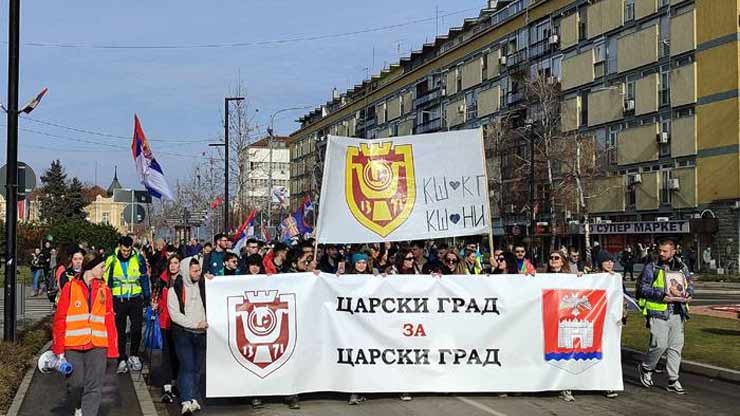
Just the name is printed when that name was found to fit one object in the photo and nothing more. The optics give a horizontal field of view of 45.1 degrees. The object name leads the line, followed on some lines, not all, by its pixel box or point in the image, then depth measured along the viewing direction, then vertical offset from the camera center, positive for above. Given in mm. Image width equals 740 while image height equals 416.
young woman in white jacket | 9492 -933
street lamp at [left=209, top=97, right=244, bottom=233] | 36844 +3585
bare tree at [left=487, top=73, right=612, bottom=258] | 51219 +4291
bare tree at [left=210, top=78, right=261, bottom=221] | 41094 +3808
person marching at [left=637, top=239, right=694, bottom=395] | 10867 -933
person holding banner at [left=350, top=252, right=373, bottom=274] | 11031 -394
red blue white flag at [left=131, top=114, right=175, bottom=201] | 17219 +1201
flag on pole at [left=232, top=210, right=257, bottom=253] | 22494 -65
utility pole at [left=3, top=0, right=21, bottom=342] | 13422 +957
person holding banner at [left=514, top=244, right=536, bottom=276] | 12231 -387
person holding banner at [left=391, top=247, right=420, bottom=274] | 11852 -453
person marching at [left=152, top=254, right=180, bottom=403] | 9984 -1107
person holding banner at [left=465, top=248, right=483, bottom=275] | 13775 -499
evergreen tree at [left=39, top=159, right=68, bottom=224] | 90812 +4175
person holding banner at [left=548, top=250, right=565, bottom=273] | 11219 -395
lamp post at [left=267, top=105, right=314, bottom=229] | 52838 +3393
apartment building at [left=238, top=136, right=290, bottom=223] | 41419 +2839
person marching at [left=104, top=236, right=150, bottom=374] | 12477 -759
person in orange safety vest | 8219 -938
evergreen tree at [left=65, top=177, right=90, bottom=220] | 91156 +3341
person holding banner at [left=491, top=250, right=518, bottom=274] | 12148 -440
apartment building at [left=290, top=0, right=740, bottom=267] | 44156 +7965
